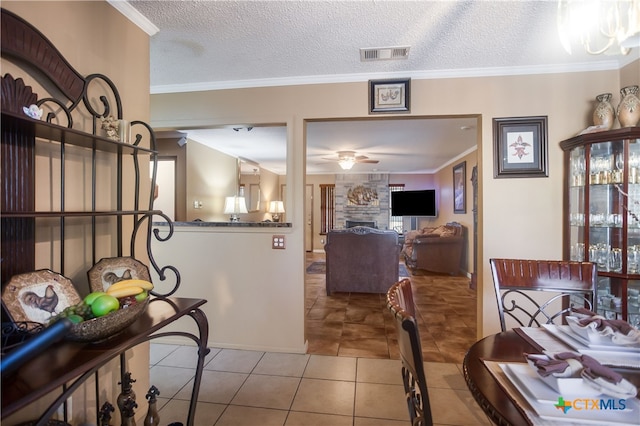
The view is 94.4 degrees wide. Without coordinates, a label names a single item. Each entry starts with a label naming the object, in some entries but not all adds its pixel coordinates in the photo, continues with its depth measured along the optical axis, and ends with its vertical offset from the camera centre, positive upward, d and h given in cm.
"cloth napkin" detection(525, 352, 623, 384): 75 -41
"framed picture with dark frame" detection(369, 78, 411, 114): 242 +97
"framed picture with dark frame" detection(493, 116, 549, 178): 232 +52
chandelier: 107 +72
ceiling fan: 581 +114
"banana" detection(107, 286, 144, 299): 114 -31
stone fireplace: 877 +42
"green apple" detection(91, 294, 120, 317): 101 -32
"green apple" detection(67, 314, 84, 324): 95 -34
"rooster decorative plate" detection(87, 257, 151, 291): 128 -27
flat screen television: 796 +28
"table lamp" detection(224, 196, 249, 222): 525 +13
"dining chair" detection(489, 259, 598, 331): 156 -35
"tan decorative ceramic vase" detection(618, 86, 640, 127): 200 +71
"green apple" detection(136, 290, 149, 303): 116 -33
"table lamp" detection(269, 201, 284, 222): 803 +17
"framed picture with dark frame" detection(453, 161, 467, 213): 570 +51
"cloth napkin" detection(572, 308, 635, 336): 106 -41
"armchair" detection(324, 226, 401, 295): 443 -70
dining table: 74 -50
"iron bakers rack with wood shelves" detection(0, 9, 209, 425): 92 +9
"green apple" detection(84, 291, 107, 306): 103 -30
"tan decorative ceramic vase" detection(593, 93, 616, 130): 209 +71
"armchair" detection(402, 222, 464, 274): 568 -71
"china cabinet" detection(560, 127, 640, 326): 199 +1
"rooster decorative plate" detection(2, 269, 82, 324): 97 -29
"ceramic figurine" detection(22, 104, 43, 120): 104 +36
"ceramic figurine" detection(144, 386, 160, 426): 143 -97
